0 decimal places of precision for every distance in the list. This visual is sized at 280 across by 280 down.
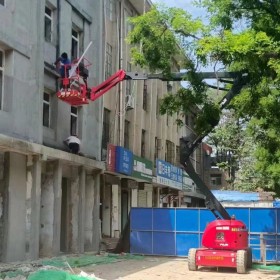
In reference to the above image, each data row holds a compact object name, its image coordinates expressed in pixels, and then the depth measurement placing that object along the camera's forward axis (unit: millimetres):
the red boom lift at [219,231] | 15391
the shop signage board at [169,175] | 31225
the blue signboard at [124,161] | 23525
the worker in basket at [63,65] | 18906
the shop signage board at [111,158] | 22828
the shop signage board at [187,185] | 38375
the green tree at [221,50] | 12773
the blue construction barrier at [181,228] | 18625
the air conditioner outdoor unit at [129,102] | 26933
